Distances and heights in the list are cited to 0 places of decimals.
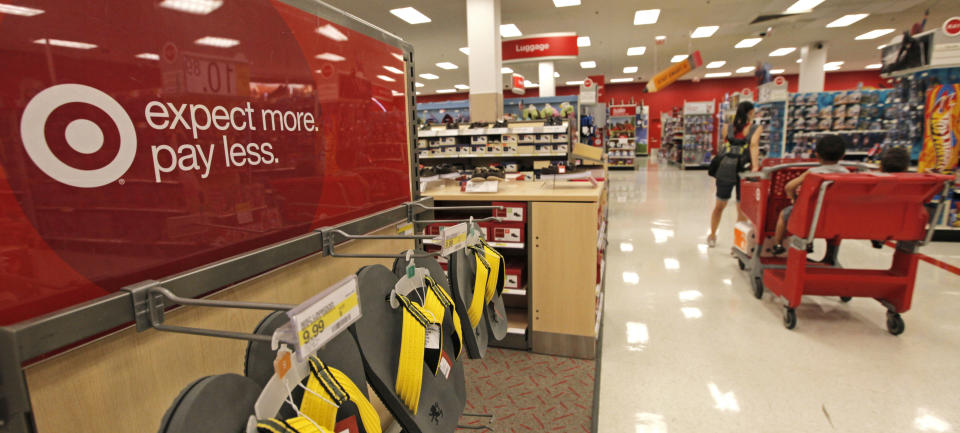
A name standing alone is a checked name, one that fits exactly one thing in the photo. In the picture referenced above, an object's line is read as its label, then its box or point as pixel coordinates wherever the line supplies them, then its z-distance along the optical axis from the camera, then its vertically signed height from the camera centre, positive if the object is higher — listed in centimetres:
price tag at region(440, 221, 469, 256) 114 -22
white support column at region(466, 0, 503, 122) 770 +156
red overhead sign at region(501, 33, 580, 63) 977 +228
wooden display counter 262 -67
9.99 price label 59 -23
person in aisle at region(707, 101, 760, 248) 498 -6
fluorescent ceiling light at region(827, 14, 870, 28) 1056 +298
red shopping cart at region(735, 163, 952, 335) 268 -53
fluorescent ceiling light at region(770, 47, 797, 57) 1490 +315
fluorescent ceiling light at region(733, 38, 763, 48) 1342 +315
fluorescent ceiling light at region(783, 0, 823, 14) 774 +246
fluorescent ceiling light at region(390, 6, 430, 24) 923 +296
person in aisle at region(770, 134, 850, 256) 327 -10
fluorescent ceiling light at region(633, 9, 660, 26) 1020 +309
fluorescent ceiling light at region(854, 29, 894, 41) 1239 +306
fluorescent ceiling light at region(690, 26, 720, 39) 1188 +313
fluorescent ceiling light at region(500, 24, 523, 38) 1095 +304
